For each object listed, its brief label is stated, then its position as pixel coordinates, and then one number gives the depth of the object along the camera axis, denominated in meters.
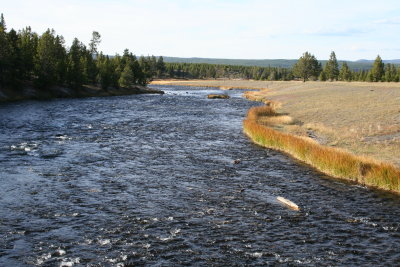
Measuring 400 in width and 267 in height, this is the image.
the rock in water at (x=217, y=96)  105.69
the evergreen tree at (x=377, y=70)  160.88
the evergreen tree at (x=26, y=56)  86.81
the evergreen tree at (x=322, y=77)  184.52
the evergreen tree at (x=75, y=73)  100.50
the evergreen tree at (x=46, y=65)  90.31
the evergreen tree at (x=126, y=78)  126.75
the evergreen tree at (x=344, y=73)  185.38
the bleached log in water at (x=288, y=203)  20.03
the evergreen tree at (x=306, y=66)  180.62
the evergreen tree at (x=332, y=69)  189.12
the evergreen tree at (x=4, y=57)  77.37
